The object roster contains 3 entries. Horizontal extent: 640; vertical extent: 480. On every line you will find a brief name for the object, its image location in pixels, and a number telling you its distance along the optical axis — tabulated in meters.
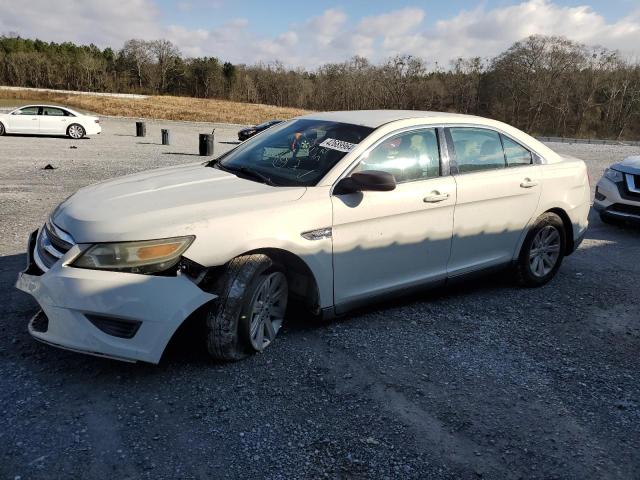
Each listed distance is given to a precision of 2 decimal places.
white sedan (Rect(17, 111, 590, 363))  2.98
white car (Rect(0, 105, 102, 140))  20.72
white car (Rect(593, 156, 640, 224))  7.90
